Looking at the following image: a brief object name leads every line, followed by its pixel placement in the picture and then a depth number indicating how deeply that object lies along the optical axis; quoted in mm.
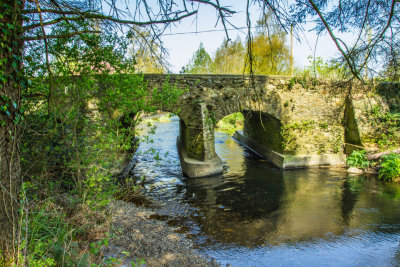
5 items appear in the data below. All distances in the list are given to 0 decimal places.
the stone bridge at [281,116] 9414
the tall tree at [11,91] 2166
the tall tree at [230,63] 16828
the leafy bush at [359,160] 9820
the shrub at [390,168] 8758
